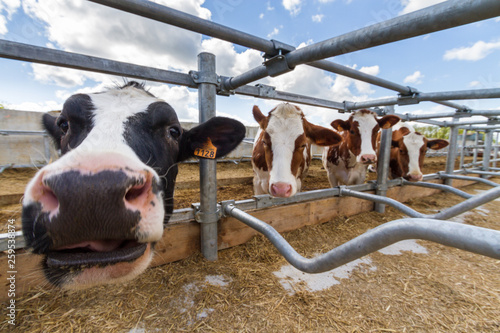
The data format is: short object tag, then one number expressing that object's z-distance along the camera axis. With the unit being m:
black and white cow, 0.79
